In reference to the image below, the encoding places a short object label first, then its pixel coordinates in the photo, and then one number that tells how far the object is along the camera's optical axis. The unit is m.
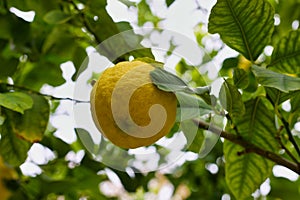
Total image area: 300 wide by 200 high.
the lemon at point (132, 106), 0.64
